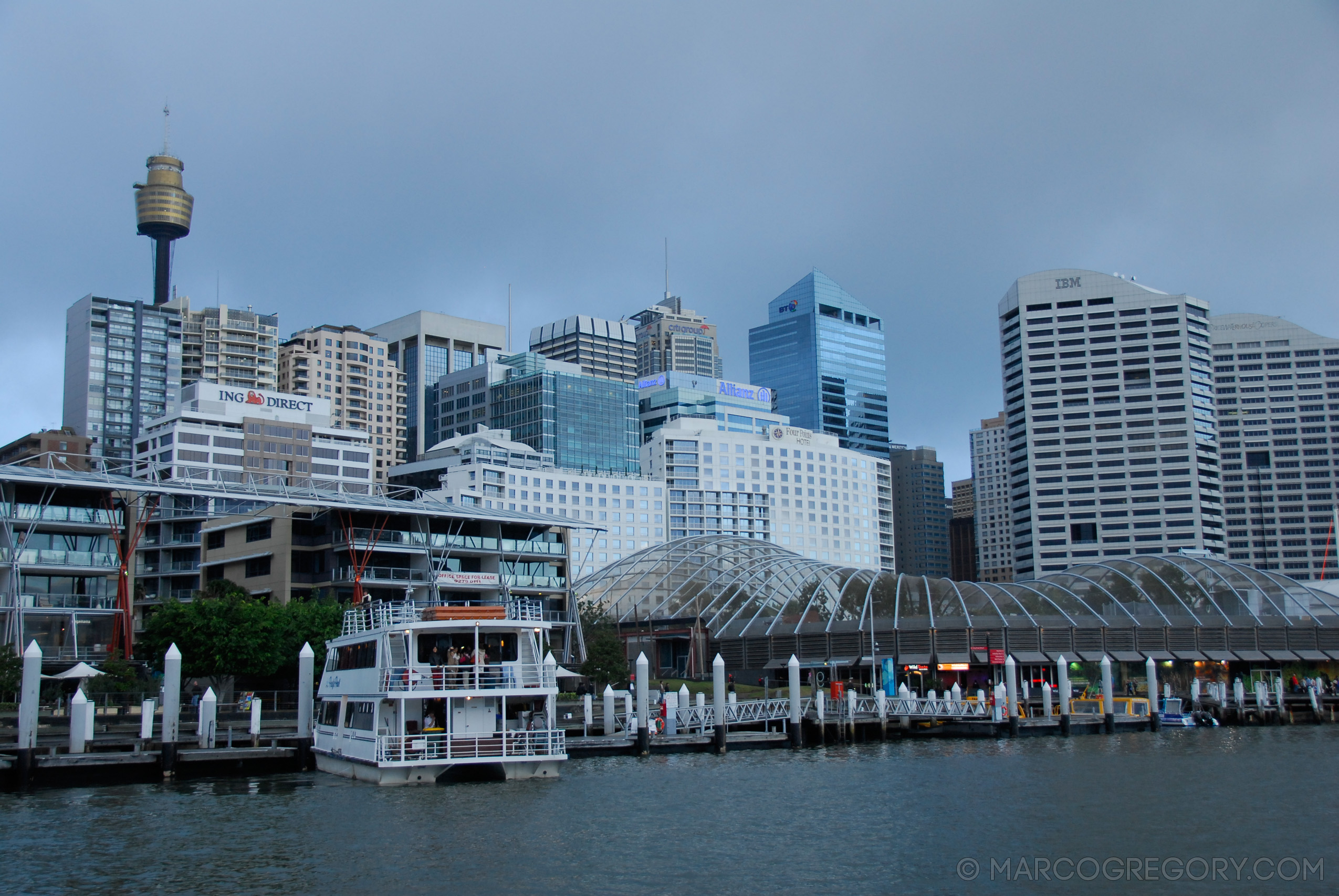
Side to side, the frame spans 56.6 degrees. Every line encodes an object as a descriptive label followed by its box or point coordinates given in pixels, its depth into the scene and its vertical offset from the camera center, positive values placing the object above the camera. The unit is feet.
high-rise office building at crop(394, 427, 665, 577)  618.03 +62.41
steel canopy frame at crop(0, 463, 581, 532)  261.85 +28.83
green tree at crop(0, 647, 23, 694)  212.64 -8.42
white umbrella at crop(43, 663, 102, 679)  203.10 -7.99
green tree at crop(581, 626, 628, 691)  286.25 -11.07
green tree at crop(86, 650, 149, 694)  217.56 -10.26
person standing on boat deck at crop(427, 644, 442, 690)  160.56 -5.34
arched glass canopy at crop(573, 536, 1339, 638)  296.71 +2.38
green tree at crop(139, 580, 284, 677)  234.58 -2.97
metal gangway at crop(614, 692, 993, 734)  223.30 -18.90
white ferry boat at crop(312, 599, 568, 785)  155.63 -10.64
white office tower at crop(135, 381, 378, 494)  578.25 +86.95
